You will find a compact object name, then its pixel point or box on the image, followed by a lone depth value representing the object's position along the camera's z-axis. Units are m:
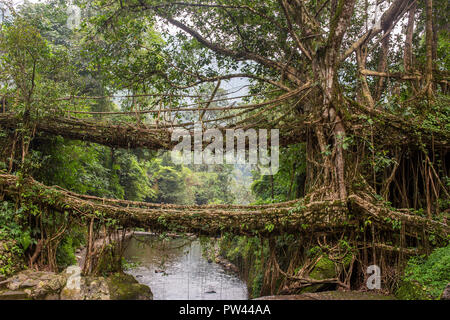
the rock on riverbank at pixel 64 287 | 4.23
